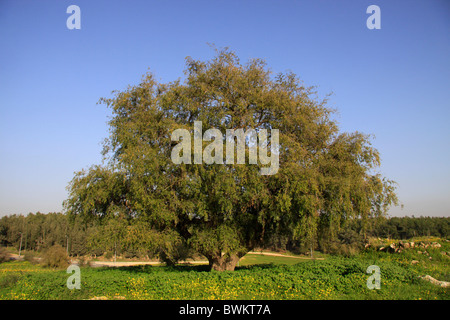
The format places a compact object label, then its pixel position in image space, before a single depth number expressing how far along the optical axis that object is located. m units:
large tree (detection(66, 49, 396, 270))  14.31
